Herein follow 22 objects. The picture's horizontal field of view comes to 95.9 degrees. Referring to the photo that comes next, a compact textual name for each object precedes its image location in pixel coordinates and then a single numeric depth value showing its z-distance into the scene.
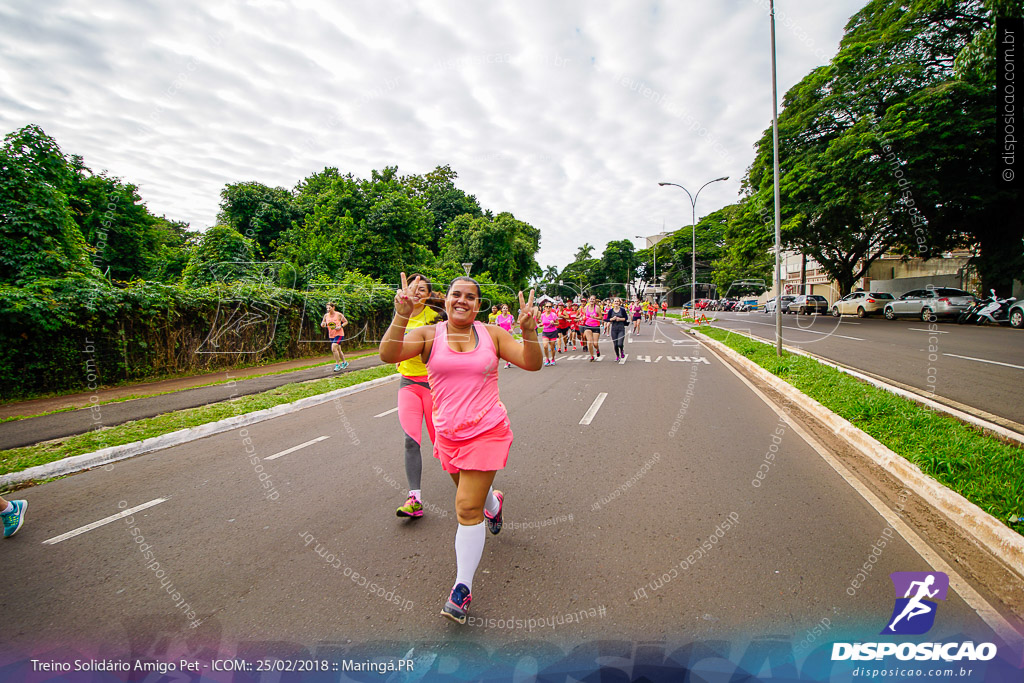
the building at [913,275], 26.83
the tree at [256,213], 25.33
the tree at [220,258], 15.12
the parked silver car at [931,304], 19.62
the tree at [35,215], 9.29
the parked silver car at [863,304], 25.06
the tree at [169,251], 22.02
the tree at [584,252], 89.04
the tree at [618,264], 84.56
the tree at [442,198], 43.19
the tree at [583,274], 83.31
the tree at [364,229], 24.47
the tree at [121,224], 24.02
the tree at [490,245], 33.97
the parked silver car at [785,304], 41.06
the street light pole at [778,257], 10.71
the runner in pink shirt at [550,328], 12.93
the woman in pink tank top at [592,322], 14.05
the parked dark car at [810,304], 33.81
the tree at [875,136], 18.72
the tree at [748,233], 26.03
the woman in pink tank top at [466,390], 2.52
